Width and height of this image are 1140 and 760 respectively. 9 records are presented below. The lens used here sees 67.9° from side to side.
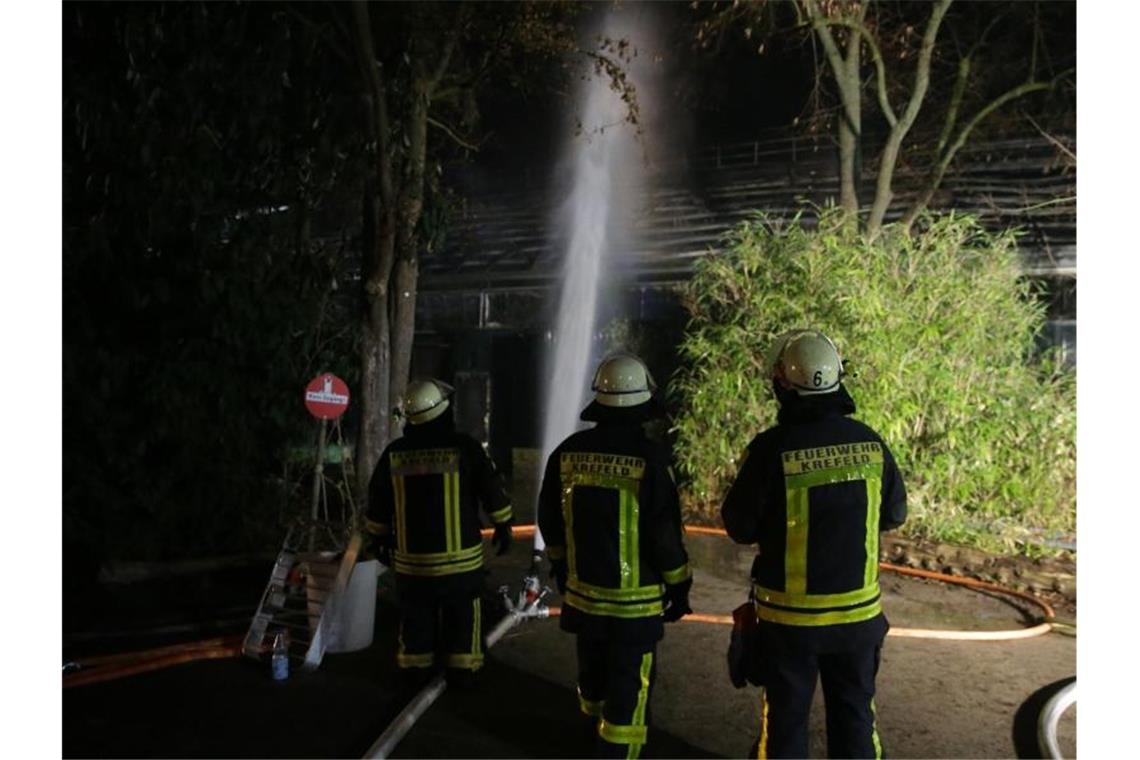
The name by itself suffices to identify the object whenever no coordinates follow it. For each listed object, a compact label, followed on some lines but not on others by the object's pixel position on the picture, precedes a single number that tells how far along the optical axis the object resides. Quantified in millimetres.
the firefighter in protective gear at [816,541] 3227
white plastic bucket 5301
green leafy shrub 8055
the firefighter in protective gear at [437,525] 4617
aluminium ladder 5160
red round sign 5738
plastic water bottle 4871
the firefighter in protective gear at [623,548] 3662
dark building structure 11703
